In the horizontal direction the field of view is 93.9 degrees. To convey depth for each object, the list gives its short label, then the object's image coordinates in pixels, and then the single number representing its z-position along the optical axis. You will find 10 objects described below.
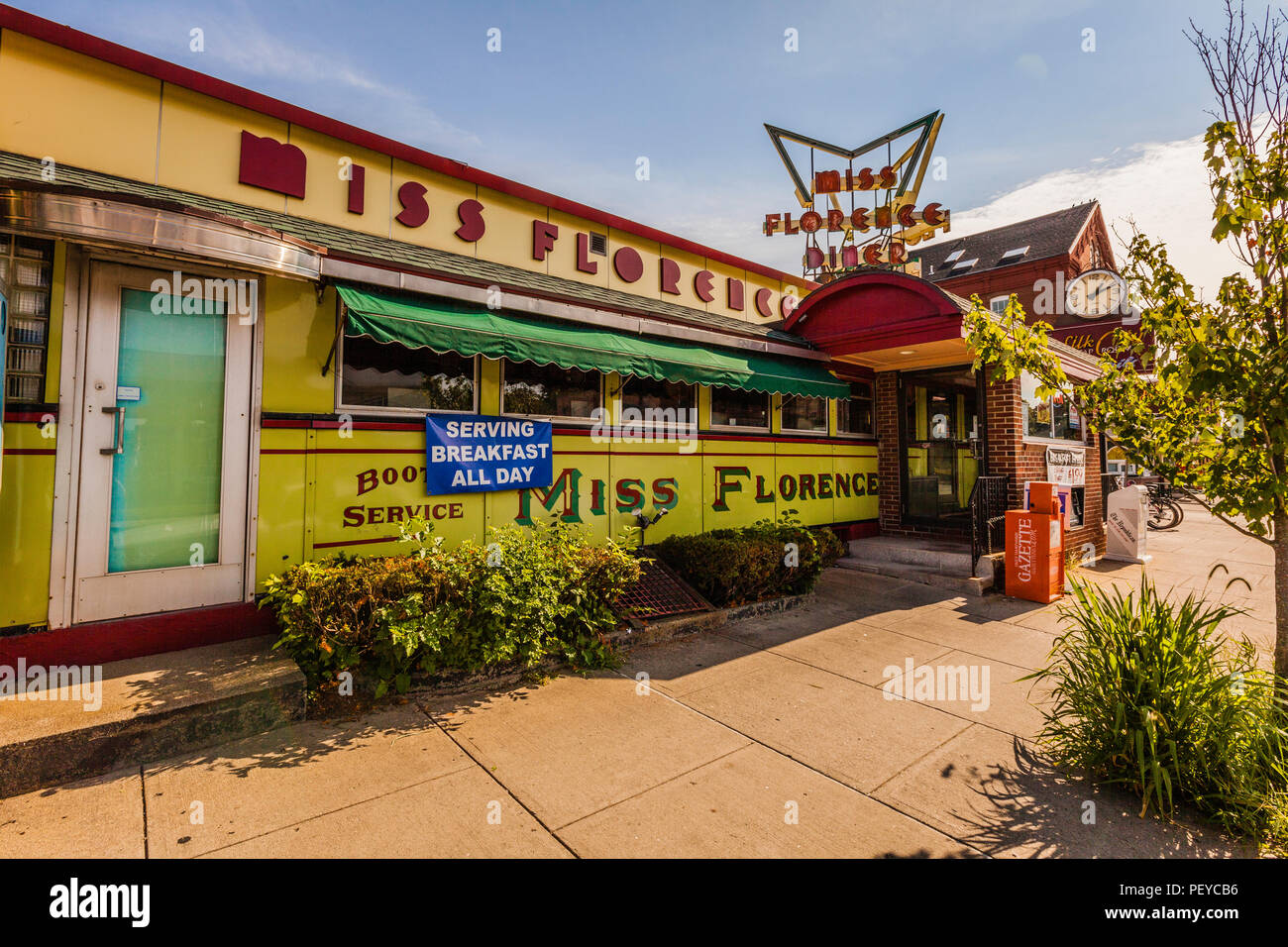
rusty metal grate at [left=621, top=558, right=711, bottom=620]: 6.13
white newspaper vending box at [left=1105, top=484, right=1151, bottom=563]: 10.43
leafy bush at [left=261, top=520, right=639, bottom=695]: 4.14
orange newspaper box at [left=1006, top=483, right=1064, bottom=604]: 7.38
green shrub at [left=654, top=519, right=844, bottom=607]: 6.64
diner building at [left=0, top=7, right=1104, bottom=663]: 4.16
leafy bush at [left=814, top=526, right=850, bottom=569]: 7.57
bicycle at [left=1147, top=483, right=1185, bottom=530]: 14.73
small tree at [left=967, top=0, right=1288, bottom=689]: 3.27
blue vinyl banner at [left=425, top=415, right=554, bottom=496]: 5.83
